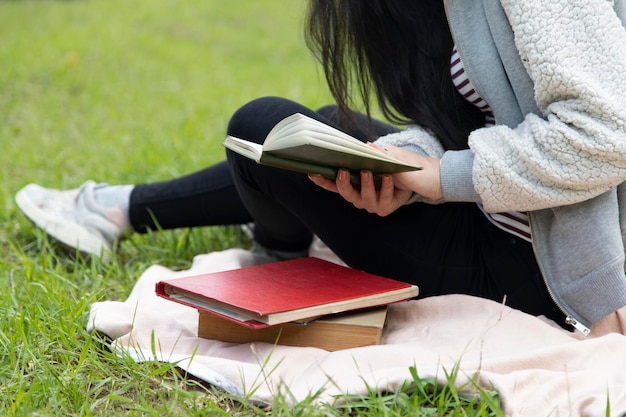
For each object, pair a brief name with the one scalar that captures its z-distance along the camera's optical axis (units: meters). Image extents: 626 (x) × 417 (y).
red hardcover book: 2.10
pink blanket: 2.04
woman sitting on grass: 2.08
